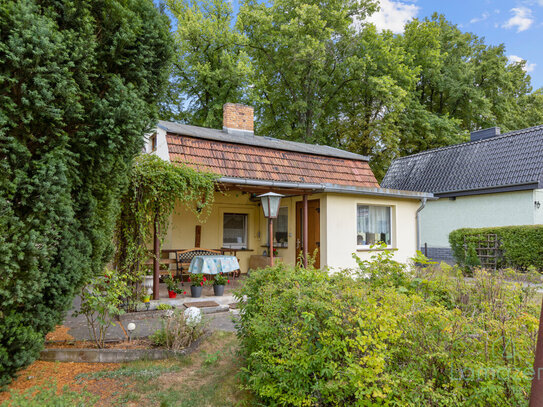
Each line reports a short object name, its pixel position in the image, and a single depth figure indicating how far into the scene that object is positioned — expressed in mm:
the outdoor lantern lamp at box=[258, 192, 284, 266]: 7031
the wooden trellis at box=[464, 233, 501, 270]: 11195
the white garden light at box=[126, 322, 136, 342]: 4317
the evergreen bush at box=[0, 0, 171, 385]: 2750
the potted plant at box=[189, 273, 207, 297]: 7328
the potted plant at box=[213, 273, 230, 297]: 7613
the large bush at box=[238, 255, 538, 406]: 1938
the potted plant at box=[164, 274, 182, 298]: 7195
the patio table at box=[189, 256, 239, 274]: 7293
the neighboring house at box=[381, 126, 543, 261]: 12492
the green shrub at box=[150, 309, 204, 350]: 4152
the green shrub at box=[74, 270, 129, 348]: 3939
